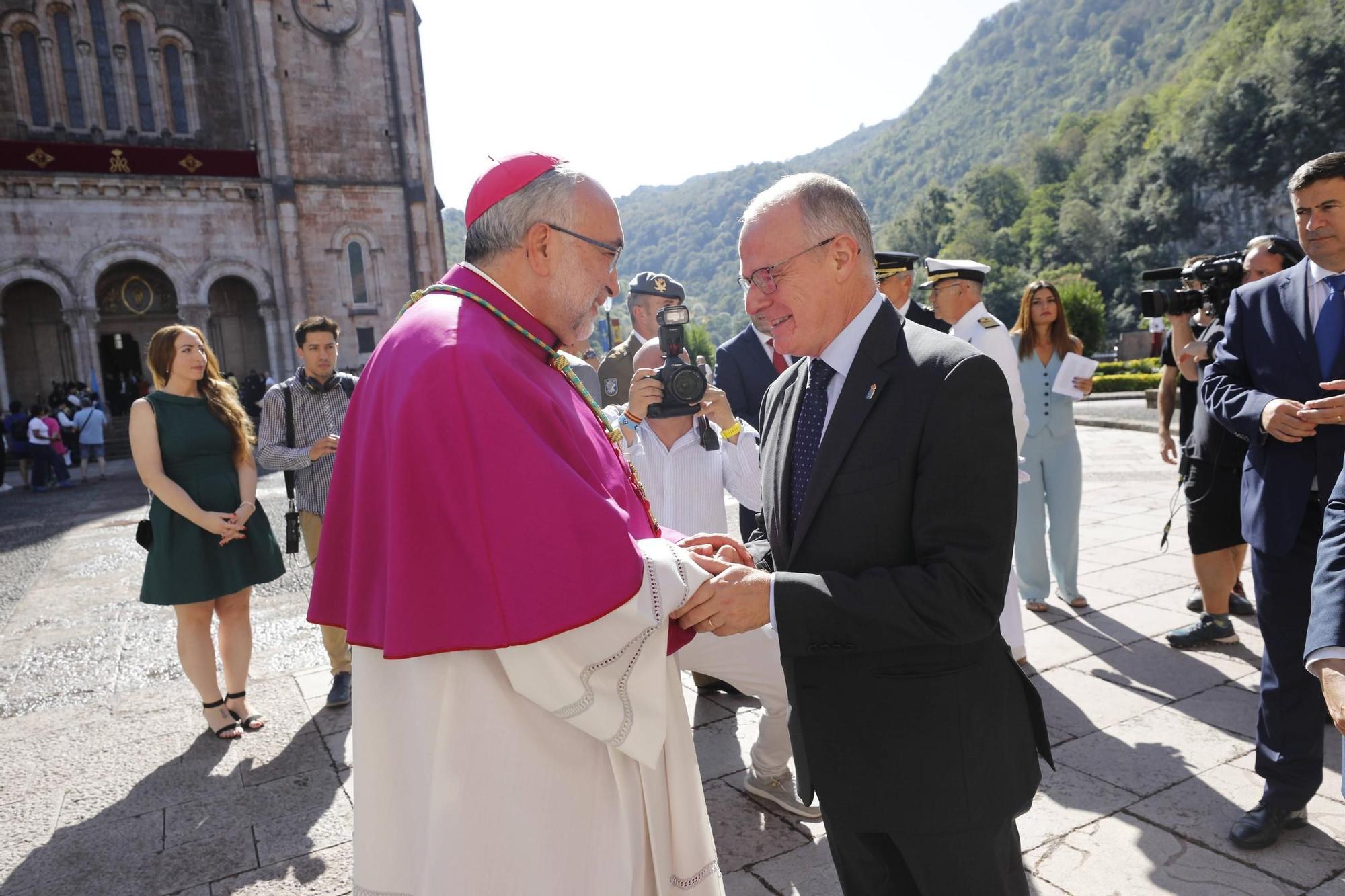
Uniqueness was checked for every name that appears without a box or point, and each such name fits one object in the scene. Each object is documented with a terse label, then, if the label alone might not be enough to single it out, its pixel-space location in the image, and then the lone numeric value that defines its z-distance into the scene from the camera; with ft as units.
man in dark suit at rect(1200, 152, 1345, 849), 9.16
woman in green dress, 14.15
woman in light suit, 18.01
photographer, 10.78
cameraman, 15.25
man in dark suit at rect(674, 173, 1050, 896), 5.38
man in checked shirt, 15.64
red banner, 80.38
